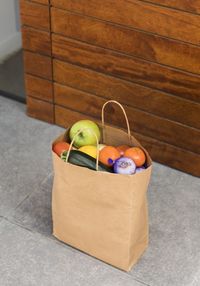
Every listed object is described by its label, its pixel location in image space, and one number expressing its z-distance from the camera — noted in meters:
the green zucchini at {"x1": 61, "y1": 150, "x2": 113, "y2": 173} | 1.97
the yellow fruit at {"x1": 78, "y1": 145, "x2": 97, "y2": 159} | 2.04
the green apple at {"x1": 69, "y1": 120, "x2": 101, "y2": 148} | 2.09
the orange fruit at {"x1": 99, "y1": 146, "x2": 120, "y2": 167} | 2.02
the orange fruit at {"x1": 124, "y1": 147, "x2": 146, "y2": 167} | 2.01
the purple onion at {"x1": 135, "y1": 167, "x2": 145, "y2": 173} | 2.01
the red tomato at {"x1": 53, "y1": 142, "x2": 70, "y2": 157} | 2.04
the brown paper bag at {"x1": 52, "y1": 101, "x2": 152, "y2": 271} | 1.94
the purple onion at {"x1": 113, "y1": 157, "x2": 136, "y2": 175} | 1.97
